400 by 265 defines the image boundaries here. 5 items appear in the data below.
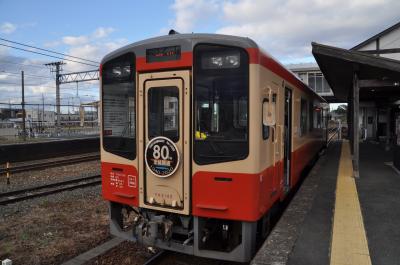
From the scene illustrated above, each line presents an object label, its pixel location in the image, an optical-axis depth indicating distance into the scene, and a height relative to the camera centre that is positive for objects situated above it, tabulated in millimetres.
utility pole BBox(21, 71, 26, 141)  25066 +2079
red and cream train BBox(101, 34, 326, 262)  4477 -223
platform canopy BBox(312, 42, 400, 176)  9167 +1424
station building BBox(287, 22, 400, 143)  21250 +778
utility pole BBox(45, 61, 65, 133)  45666 +6331
